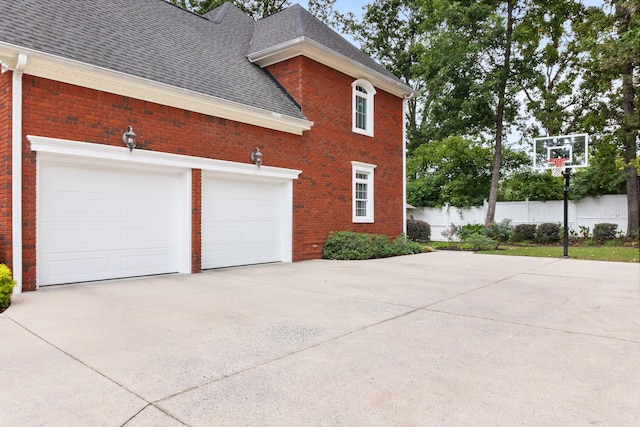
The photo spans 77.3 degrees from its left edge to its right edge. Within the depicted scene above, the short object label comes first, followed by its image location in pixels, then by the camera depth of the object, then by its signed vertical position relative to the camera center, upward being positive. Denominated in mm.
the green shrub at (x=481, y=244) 15352 -1121
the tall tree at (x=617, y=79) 14969 +5820
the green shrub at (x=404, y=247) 12902 -1084
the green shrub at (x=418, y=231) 19141 -768
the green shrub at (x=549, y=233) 17656 -795
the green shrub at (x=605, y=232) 17062 -724
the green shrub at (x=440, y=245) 16373 -1319
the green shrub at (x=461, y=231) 19762 -805
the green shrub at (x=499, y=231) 17156 -686
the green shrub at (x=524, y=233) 18312 -825
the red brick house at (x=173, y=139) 6641 +1645
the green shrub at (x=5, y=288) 5336 -980
